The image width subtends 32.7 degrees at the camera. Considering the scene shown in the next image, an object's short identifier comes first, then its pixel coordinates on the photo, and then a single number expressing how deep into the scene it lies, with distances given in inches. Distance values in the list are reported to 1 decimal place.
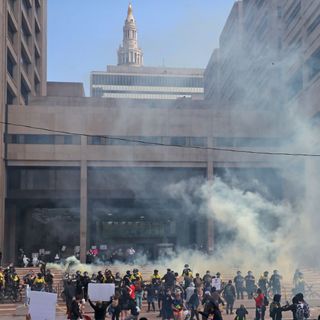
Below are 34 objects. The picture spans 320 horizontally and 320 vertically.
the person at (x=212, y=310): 369.7
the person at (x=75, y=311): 454.0
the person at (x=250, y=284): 768.3
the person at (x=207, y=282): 671.5
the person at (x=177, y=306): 590.6
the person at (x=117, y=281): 623.9
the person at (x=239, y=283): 774.5
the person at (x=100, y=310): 427.8
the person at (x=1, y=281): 765.9
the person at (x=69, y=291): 593.5
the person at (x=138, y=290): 661.9
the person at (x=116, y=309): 546.6
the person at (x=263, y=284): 745.6
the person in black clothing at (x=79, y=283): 666.3
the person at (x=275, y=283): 743.7
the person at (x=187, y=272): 737.0
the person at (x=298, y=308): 435.3
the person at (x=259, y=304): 574.6
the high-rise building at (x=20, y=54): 1411.2
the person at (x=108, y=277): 685.9
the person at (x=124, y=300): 553.6
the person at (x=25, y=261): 1246.2
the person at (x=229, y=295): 674.8
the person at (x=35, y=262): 1265.3
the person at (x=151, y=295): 701.9
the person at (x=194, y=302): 612.1
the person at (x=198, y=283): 656.4
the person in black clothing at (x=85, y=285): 706.8
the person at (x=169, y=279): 693.9
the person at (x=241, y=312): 507.5
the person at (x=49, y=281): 788.0
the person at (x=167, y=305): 604.9
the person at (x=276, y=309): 440.5
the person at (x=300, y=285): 743.1
